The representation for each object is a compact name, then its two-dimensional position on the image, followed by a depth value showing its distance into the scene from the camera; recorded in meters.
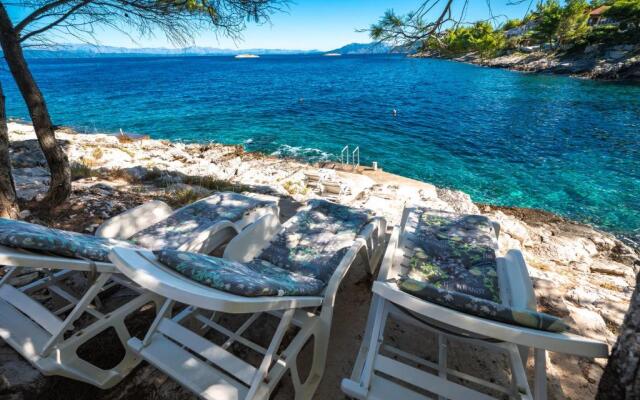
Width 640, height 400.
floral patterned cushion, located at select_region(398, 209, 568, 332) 1.39
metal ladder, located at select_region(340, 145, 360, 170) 10.82
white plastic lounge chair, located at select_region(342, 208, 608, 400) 1.29
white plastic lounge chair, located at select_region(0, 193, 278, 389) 1.66
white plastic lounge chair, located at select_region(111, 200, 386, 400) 1.41
